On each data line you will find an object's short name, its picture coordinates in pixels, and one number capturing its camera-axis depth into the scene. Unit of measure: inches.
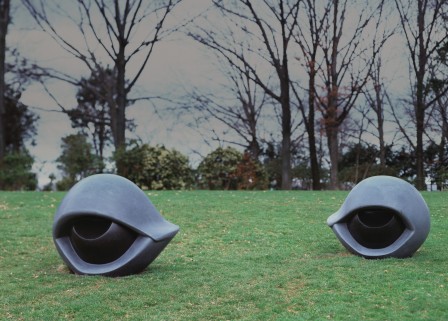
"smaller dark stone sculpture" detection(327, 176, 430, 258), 341.7
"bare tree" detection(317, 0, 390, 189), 1045.2
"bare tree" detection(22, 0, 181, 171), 1050.1
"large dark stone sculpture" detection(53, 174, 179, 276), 305.9
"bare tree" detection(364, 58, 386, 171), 1213.1
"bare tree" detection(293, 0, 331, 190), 1027.9
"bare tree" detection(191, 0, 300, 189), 1010.7
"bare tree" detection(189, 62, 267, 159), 1357.0
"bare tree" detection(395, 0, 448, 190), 1051.0
